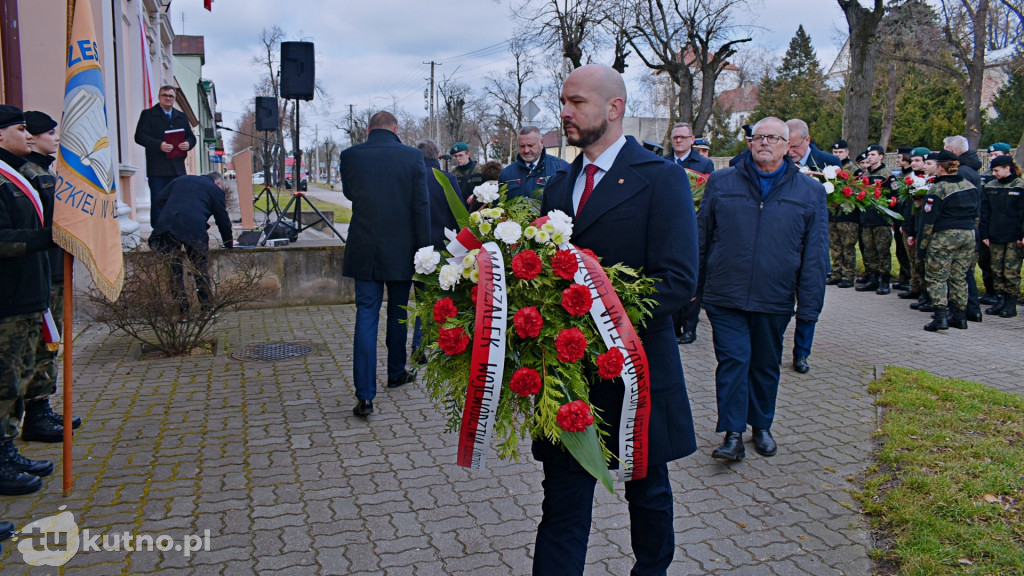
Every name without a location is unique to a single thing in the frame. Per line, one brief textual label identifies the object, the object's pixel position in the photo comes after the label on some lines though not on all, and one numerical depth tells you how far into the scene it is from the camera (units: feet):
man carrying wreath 8.80
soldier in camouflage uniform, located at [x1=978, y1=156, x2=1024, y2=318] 33.88
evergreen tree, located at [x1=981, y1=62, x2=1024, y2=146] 119.75
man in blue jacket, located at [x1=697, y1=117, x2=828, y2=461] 16.16
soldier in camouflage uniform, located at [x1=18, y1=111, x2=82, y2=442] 15.24
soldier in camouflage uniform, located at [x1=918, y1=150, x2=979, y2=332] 31.32
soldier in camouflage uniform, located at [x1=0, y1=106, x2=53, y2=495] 13.64
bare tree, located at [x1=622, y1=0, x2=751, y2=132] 111.24
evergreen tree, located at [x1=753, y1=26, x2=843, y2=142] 171.73
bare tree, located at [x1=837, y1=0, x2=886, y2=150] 66.18
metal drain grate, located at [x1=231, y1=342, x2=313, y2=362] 24.54
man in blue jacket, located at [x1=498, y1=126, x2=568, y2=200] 25.20
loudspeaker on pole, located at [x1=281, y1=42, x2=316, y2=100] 36.73
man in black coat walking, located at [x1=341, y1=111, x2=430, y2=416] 19.26
